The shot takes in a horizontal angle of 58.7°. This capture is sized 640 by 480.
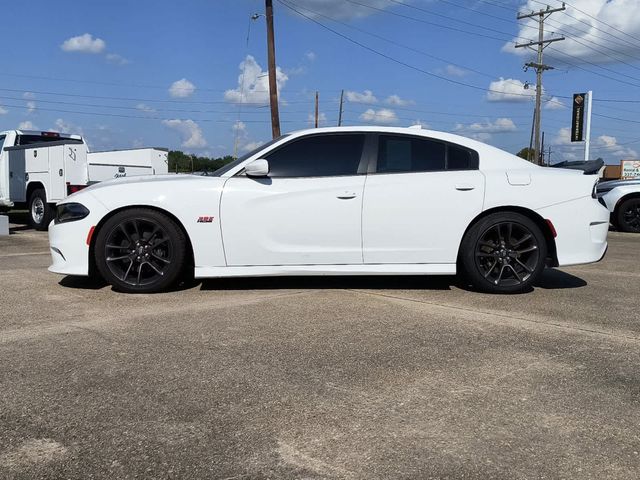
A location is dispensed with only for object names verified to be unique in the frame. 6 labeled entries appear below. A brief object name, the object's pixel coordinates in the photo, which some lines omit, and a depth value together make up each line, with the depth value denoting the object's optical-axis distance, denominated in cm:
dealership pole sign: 3825
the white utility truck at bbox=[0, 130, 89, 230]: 1119
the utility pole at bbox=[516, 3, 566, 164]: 3922
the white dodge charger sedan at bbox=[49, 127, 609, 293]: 498
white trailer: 1151
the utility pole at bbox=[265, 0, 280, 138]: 2098
